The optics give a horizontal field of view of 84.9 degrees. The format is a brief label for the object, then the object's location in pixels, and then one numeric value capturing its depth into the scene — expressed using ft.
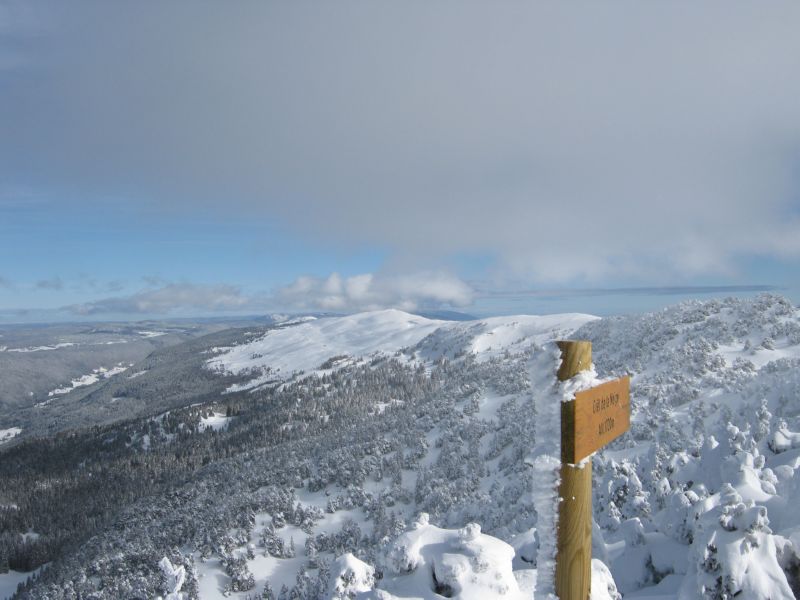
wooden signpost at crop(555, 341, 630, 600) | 11.68
